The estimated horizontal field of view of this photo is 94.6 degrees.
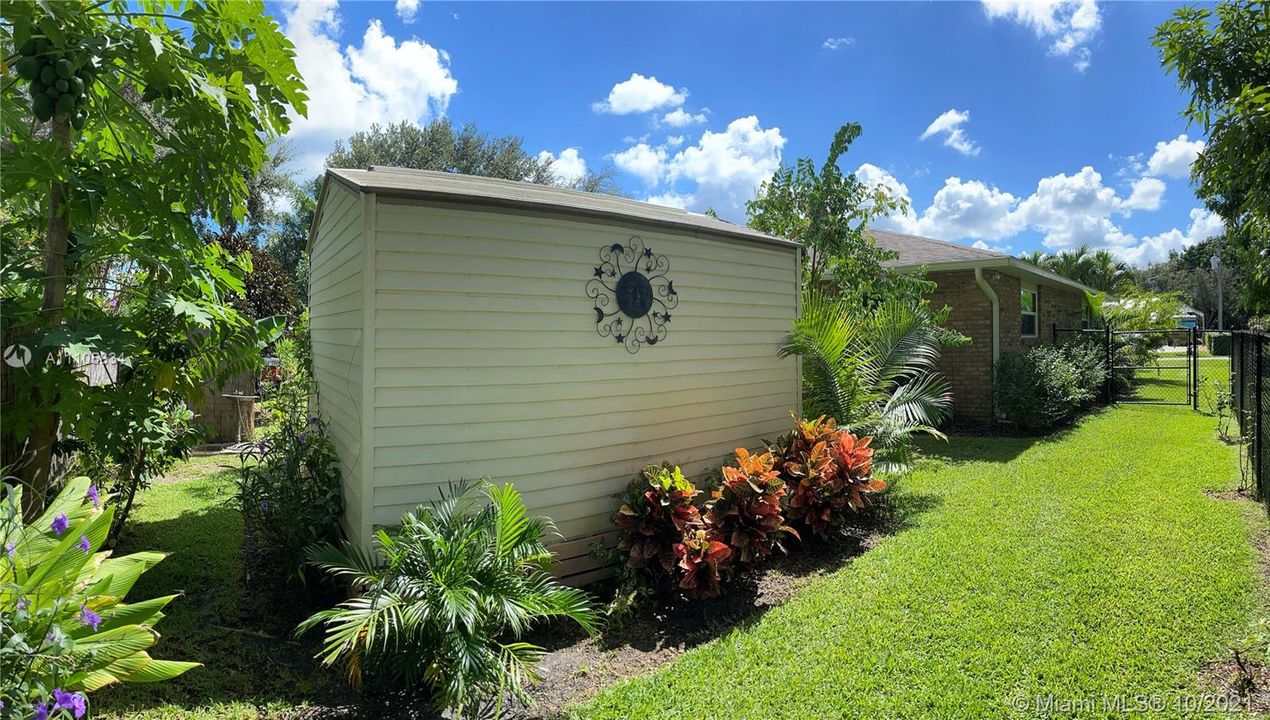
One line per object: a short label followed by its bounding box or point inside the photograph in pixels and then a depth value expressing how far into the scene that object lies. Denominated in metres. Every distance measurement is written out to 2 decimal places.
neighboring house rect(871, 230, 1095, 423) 10.73
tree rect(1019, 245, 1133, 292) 27.66
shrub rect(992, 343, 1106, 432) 10.17
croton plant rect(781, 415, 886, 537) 5.16
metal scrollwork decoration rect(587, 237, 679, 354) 4.62
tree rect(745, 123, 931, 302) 8.91
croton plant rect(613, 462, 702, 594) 4.12
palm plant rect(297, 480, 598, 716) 2.82
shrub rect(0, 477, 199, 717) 1.76
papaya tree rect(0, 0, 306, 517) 2.85
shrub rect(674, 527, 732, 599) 4.01
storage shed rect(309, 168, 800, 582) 3.71
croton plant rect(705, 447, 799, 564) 4.47
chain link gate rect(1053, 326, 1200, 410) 13.38
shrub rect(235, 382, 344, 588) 4.19
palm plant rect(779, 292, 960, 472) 6.15
